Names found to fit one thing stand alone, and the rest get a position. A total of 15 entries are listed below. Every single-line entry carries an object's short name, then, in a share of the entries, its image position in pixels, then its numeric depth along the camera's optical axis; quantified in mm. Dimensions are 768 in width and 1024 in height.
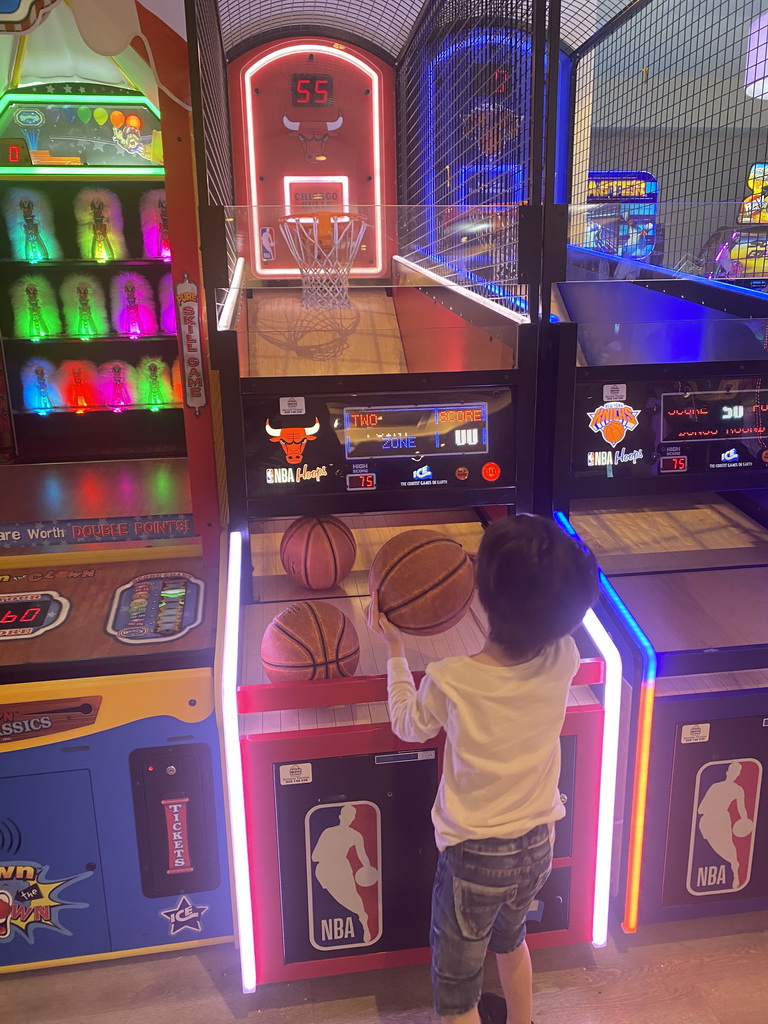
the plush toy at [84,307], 4504
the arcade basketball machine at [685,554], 2016
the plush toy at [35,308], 4465
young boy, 1491
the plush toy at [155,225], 4438
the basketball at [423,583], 1945
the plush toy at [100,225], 4418
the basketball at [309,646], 1912
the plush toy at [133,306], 4559
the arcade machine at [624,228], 2703
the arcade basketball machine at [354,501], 1909
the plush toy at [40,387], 4570
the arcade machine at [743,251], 2594
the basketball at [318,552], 2381
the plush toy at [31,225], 4363
